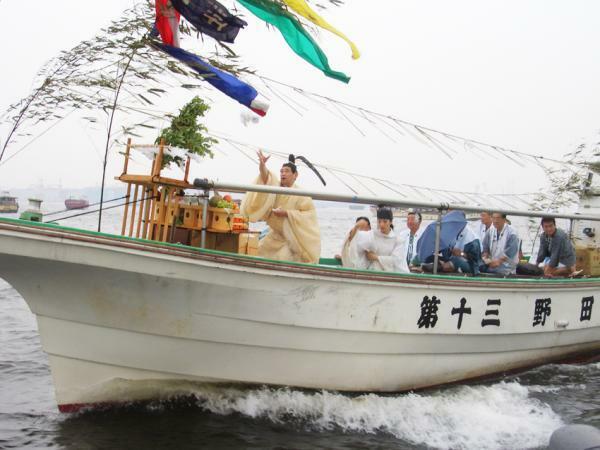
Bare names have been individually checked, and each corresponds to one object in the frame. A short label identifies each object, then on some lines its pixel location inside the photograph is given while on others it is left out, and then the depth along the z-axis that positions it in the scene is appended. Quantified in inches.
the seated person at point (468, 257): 326.0
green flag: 248.0
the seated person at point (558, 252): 359.9
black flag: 245.8
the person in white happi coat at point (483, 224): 365.7
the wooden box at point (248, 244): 250.7
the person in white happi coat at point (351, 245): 288.0
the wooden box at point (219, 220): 243.9
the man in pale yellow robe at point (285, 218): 258.8
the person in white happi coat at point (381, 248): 276.2
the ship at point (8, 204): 1775.1
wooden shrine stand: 240.5
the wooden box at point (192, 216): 243.9
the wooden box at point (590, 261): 398.3
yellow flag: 243.8
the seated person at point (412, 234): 347.6
